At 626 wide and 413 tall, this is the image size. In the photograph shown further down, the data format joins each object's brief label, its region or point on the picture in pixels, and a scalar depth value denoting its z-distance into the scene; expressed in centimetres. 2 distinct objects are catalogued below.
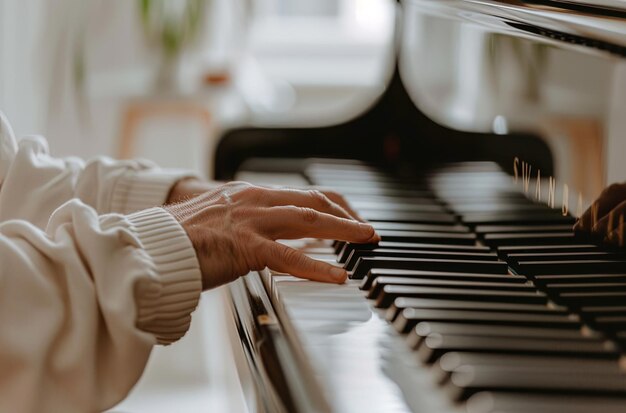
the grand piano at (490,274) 71
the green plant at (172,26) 349
